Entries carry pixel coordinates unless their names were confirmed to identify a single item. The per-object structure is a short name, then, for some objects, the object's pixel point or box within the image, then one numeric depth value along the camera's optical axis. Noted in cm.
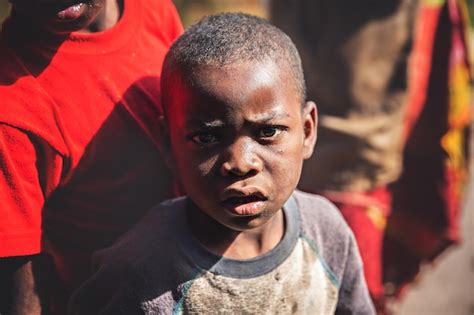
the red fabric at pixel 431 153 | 174
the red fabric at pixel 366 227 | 165
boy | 90
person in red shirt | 90
